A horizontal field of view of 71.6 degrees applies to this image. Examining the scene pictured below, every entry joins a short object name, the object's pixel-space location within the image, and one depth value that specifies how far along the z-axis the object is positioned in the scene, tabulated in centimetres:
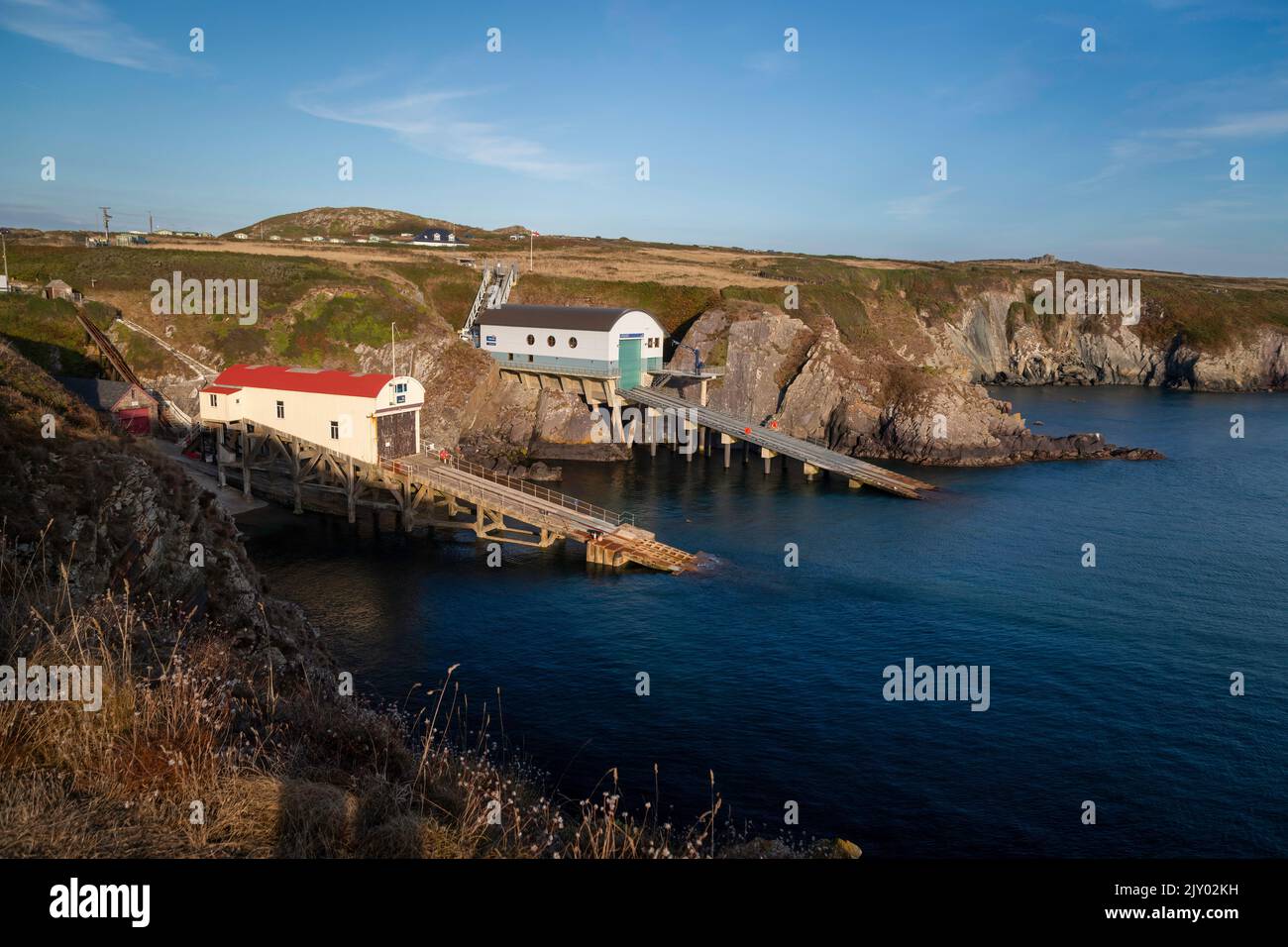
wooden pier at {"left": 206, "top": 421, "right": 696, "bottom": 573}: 4478
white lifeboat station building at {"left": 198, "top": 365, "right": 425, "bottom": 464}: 4994
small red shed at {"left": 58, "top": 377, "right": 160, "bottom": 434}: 4944
